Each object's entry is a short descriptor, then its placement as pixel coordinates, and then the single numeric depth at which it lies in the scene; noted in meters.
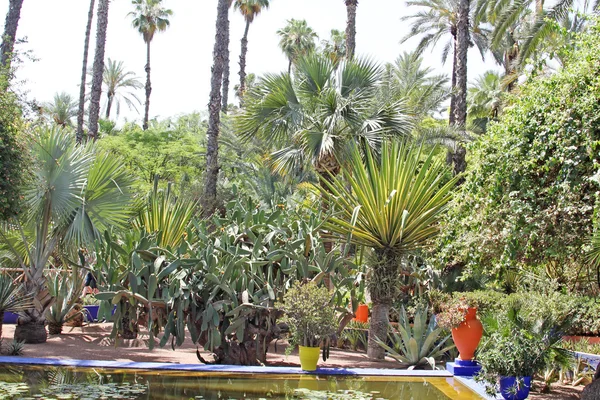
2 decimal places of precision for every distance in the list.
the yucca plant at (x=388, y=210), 10.41
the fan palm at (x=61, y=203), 10.23
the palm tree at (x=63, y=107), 43.19
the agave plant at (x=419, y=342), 10.22
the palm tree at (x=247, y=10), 41.16
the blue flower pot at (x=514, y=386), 6.74
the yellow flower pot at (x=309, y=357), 8.49
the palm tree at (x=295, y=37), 48.50
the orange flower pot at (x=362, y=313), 15.16
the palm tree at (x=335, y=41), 44.78
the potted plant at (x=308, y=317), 8.59
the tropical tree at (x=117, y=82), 43.97
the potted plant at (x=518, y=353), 6.79
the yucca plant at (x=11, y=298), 9.59
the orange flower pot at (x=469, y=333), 8.35
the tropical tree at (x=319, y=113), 13.55
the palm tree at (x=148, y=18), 42.19
